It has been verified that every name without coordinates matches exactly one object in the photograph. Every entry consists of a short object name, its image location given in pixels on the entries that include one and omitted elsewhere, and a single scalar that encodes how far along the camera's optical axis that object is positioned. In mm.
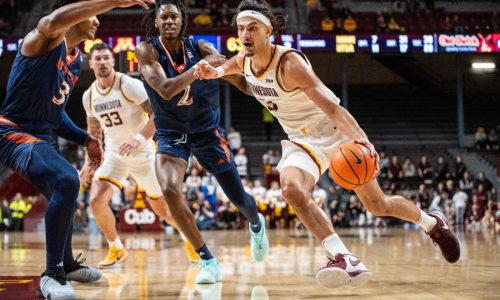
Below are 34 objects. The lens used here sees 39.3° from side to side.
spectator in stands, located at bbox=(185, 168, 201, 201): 16438
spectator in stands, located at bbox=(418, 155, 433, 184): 19109
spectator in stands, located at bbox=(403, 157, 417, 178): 19531
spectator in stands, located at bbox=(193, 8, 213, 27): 22117
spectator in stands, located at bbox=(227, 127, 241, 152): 19688
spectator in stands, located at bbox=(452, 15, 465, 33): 20578
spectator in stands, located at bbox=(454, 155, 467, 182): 18666
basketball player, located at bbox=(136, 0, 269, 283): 5293
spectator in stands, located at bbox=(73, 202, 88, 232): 16156
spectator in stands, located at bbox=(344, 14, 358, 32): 22469
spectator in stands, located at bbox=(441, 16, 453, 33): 20719
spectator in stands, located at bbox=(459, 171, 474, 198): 18062
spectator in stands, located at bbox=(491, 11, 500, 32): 21159
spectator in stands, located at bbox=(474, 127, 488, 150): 21875
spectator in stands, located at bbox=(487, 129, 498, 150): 21766
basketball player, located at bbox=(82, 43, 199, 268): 7051
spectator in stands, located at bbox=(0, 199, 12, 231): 16683
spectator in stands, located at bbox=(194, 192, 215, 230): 16094
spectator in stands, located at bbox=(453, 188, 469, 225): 16891
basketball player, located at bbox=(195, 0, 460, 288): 4469
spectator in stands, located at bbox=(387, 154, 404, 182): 18750
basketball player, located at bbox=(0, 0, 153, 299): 4312
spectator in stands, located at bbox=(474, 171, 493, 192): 17797
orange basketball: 4258
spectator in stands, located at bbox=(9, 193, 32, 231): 16781
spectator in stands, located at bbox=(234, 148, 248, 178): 18484
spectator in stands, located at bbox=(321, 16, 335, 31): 22328
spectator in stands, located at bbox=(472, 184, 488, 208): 16984
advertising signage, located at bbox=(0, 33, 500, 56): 19505
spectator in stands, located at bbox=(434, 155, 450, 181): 19000
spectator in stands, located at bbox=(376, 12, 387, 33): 21766
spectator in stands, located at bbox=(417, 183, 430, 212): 17219
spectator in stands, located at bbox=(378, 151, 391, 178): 19284
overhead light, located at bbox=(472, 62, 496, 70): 24188
